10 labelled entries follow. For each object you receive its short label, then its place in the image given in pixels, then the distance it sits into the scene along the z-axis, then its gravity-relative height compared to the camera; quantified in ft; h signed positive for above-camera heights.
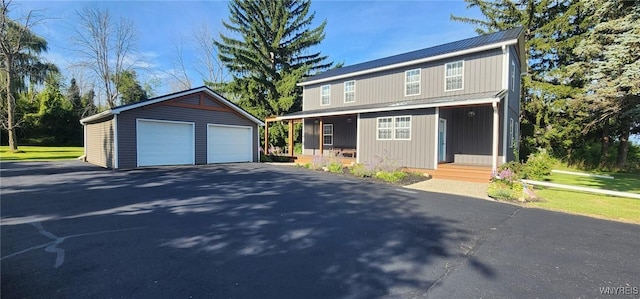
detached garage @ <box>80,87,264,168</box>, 41.22 +1.61
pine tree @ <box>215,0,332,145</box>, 81.10 +27.17
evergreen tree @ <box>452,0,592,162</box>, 57.31 +15.76
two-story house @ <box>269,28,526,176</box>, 38.75 +5.62
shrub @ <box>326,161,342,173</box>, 41.57 -3.49
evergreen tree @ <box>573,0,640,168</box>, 28.58 +9.60
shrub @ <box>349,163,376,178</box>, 36.88 -3.67
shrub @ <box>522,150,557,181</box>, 37.11 -3.11
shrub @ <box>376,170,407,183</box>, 33.95 -3.92
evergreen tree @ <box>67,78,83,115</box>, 103.09 +17.19
